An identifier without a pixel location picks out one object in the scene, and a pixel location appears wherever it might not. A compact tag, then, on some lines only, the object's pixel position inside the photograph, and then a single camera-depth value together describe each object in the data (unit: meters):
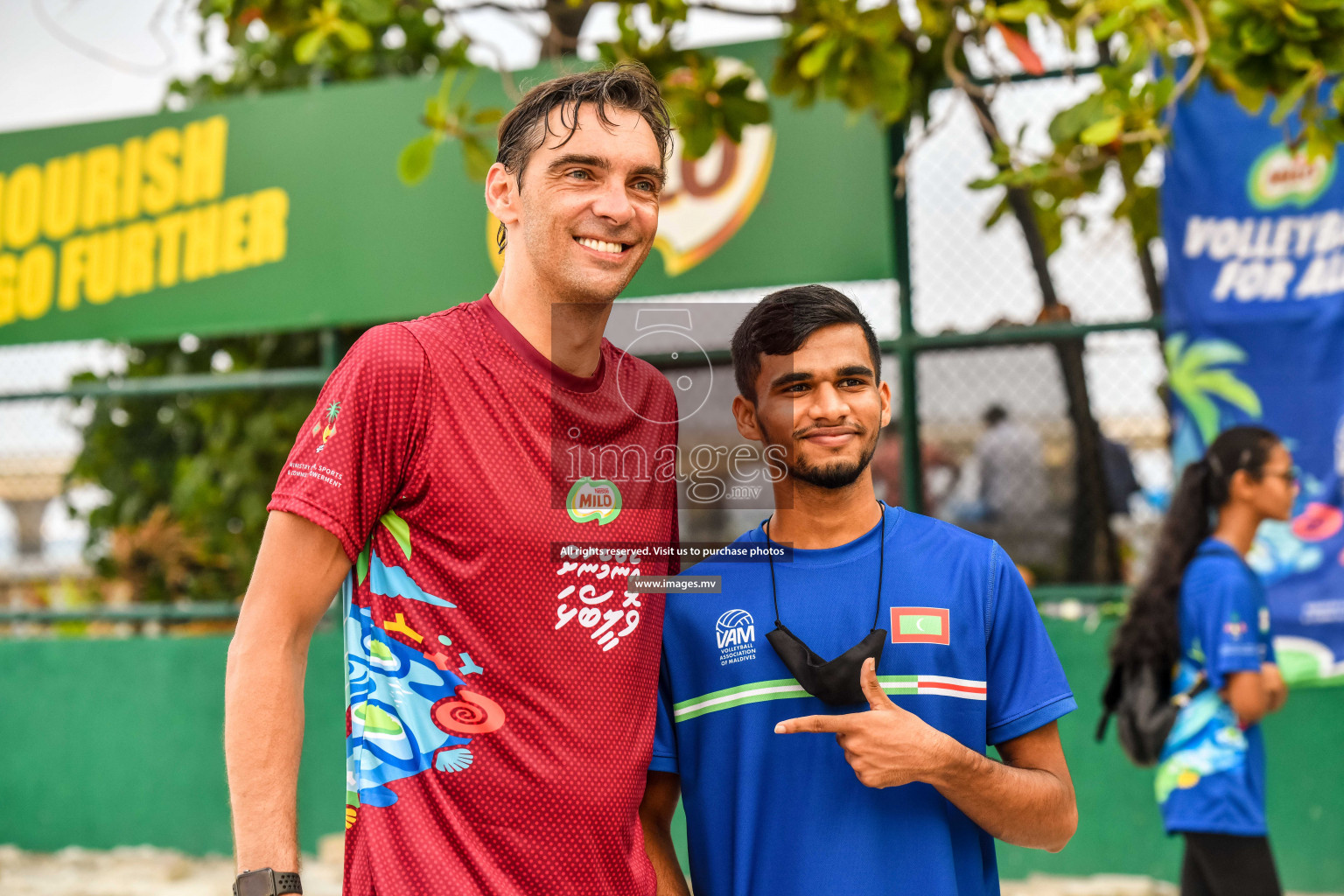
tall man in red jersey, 1.67
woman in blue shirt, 3.44
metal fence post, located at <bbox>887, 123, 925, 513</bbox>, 4.68
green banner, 4.83
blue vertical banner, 4.20
